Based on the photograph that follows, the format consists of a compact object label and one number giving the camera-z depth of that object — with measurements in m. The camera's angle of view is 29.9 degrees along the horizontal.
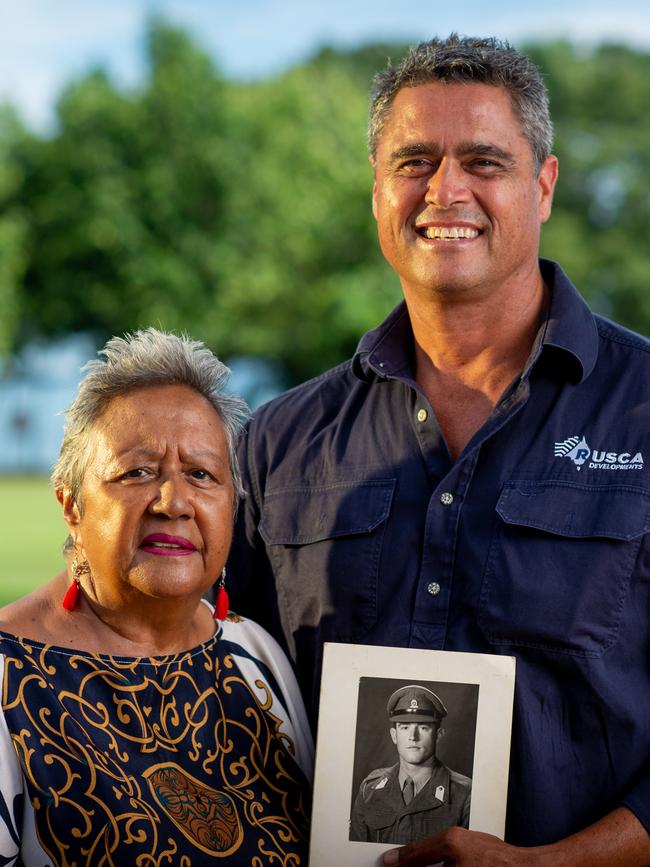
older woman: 2.87
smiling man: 3.30
